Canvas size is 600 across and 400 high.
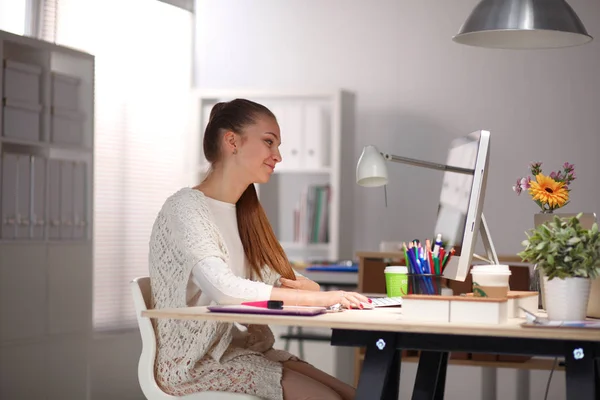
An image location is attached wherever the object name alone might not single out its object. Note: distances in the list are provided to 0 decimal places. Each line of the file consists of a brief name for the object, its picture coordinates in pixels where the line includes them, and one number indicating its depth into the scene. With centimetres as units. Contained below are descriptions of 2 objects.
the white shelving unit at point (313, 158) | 517
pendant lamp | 299
